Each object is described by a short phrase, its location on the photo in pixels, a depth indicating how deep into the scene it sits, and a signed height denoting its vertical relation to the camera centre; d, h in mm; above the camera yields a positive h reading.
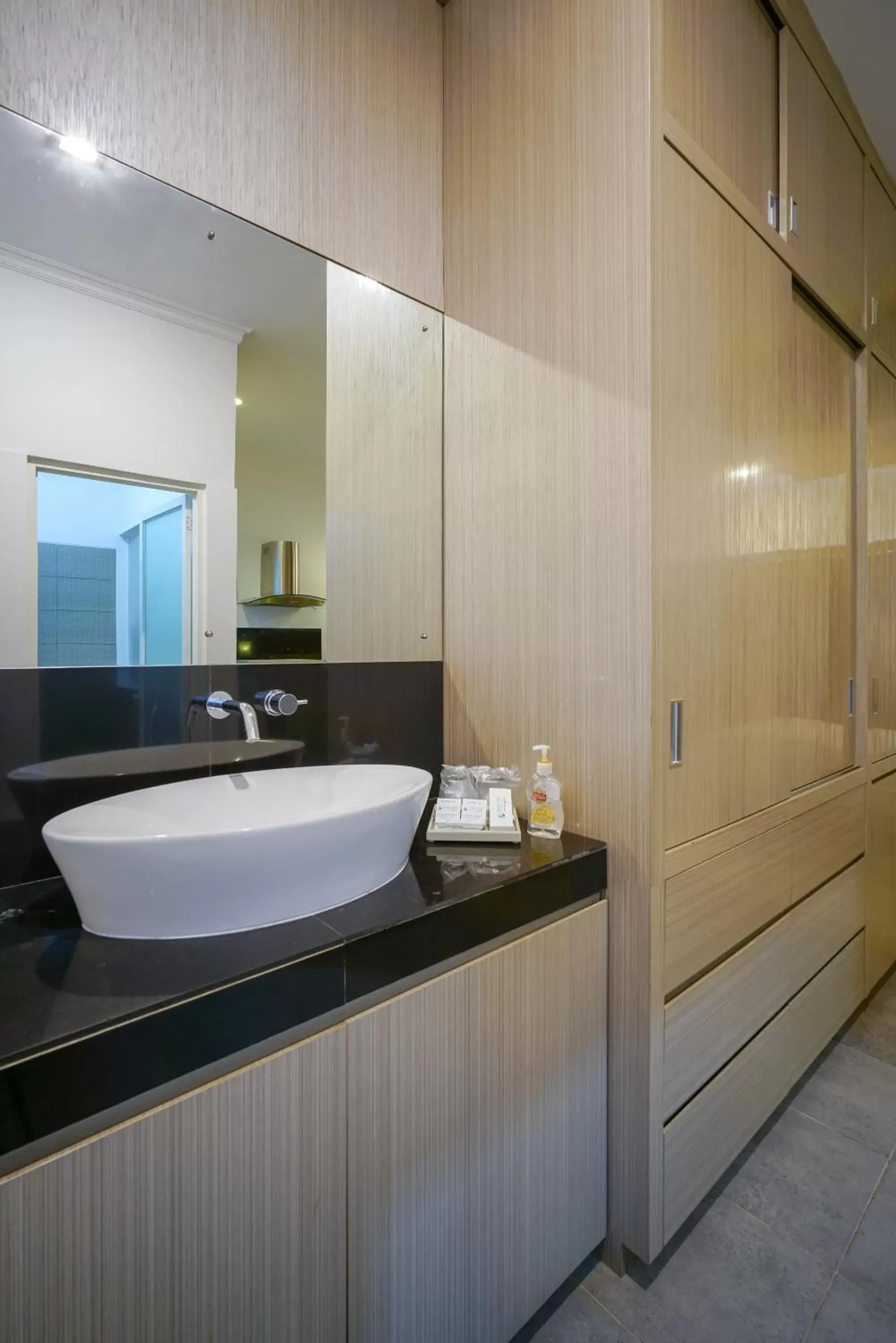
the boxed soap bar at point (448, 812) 1141 -274
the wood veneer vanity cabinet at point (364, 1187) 585 -616
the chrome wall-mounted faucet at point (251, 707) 1041 -66
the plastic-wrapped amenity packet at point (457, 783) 1287 -243
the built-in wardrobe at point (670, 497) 1067 +343
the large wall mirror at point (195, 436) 959 +433
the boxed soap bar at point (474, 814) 1126 -275
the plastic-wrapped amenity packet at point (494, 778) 1275 -227
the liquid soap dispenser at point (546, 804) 1140 -253
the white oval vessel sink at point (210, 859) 683 -238
